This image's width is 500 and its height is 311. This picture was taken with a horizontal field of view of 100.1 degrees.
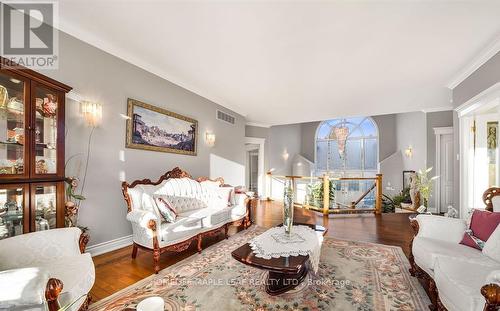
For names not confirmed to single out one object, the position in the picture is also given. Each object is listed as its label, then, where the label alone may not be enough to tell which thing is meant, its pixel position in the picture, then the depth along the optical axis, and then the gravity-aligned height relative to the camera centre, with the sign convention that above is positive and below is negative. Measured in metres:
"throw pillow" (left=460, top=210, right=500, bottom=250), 1.88 -0.67
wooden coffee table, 1.63 -0.88
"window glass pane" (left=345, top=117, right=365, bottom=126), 9.78 +1.68
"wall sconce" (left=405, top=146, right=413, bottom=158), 7.11 +0.13
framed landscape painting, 3.21 +0.45
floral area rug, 1.76 -1.26
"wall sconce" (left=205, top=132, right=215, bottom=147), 4.68 +0.38
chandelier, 10.02 +0.99
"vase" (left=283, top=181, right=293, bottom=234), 2.22 -0.55
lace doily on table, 1.85 -0.86
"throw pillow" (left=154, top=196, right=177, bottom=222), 2.64 -0.69
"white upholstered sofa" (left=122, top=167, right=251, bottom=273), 2.38 -0.83
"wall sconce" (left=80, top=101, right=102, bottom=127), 2.59 +0.55
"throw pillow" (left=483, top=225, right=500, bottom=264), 1.69 -0.75
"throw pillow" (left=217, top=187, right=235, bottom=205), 3.80 -0.69
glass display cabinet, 1.75 +0.01
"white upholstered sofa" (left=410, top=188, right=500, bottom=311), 1.19 -0.82
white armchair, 1.03 -0.71
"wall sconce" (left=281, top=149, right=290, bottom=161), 9.26 +0.03
